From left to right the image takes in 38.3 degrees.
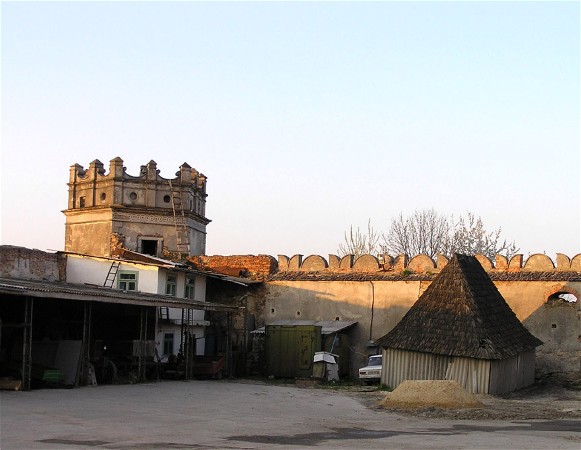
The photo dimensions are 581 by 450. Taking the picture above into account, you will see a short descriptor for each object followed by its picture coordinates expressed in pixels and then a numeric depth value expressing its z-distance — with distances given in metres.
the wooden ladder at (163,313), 32.34
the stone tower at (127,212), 39.59
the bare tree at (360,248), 62.47
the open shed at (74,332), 22.62
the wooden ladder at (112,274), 33.61
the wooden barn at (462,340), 25.62
